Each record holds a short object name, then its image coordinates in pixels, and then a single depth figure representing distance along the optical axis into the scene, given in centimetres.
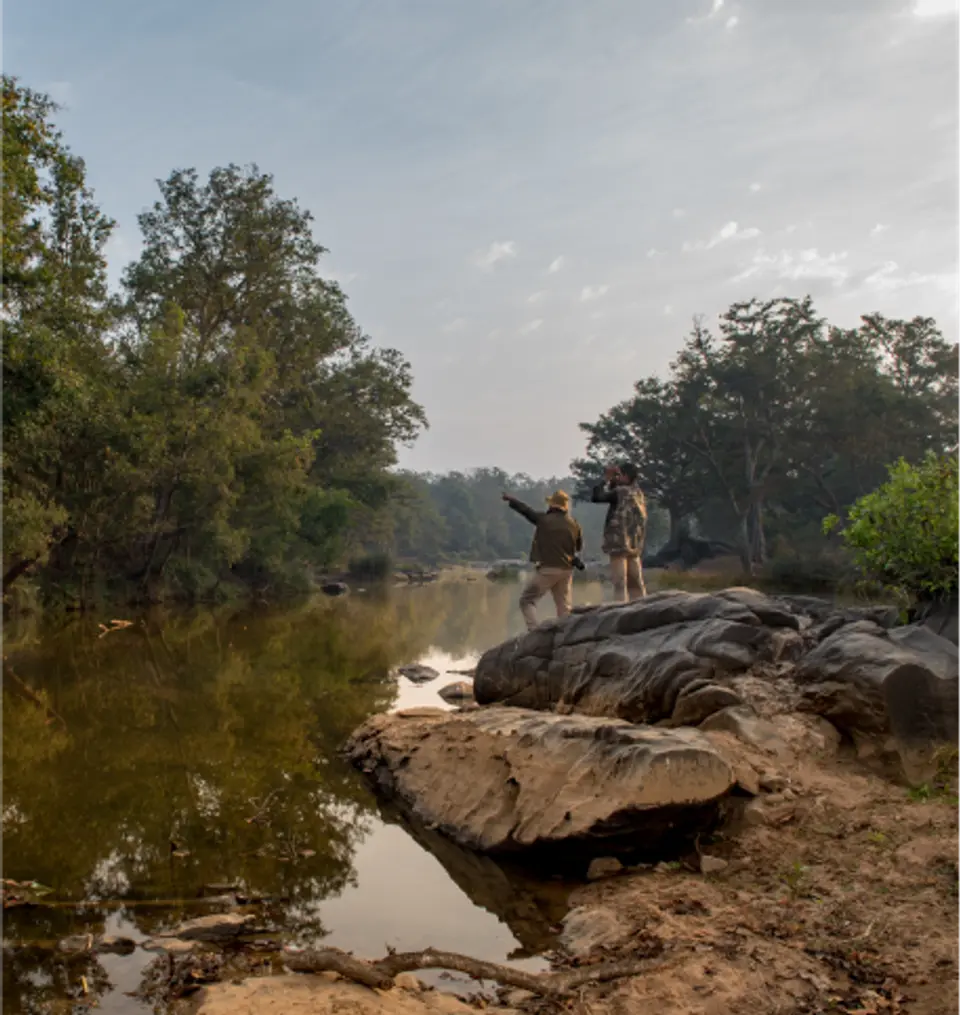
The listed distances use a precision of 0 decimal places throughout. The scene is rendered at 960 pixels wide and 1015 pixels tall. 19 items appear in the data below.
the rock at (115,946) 407
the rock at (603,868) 509
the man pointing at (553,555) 1109
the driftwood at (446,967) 360
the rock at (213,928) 427
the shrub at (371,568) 5784
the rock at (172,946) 408
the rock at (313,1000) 330
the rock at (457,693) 1103
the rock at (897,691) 617
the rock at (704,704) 695
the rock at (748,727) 630
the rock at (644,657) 764
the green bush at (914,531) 780
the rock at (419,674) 1294
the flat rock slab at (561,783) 515
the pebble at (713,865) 492
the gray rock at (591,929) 415
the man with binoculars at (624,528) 1145
